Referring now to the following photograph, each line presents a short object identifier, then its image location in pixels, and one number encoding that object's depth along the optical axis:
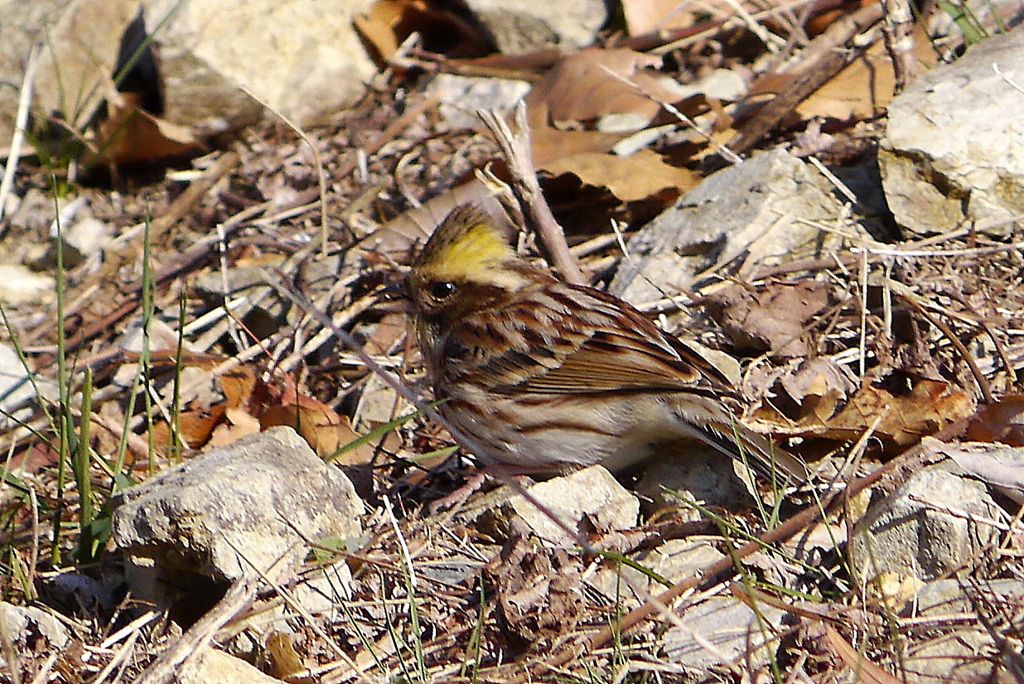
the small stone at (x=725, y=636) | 6.56
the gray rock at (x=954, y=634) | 6.18
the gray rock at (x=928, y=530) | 6.80
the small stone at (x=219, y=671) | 6.60
